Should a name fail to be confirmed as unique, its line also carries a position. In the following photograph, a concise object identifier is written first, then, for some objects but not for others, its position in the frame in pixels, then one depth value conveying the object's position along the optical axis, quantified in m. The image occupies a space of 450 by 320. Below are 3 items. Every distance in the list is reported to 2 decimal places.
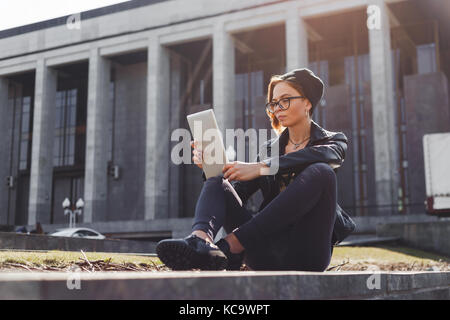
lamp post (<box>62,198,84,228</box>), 29.87
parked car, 19.87
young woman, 2.65
